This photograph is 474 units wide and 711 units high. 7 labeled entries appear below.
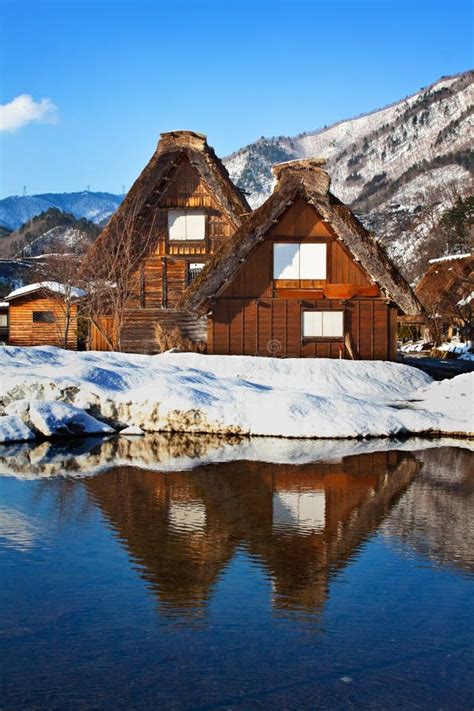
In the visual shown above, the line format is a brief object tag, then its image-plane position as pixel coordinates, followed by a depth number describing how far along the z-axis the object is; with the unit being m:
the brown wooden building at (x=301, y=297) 25.19
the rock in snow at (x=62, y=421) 15.42
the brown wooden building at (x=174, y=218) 28.73
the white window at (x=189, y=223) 29.95
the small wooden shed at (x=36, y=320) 41.28
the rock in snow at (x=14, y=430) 14.89
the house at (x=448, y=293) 46.84
